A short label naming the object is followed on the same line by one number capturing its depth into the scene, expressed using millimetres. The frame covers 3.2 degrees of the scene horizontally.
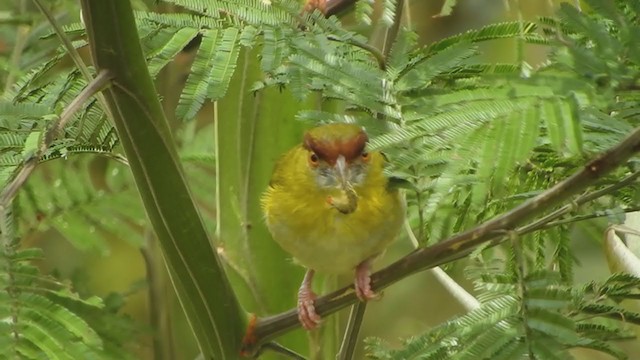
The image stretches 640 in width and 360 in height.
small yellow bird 4059
